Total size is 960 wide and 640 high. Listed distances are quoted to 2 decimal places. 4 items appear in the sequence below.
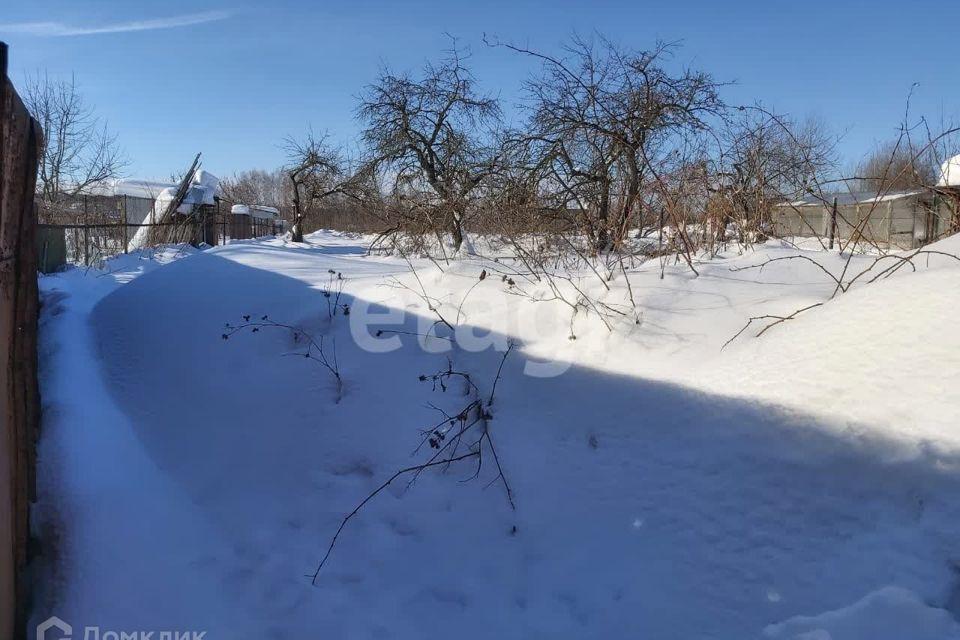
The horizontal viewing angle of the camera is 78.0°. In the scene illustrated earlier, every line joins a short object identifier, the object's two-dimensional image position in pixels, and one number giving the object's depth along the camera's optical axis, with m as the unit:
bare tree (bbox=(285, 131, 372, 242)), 19.64
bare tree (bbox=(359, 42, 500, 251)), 13.24
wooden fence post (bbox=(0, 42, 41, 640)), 1.89
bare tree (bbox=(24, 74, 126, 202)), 15.55
